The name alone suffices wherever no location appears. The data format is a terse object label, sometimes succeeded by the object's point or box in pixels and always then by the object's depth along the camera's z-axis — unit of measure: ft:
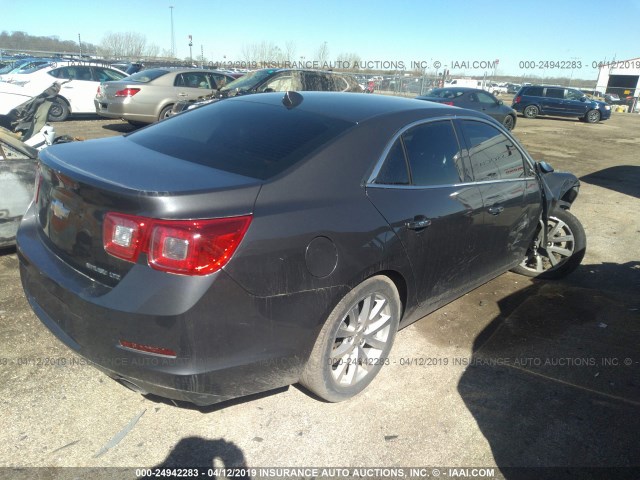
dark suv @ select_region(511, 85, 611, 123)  80.02
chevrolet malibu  6.64
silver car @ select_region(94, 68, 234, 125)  37.50
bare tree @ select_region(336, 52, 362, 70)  184.94
